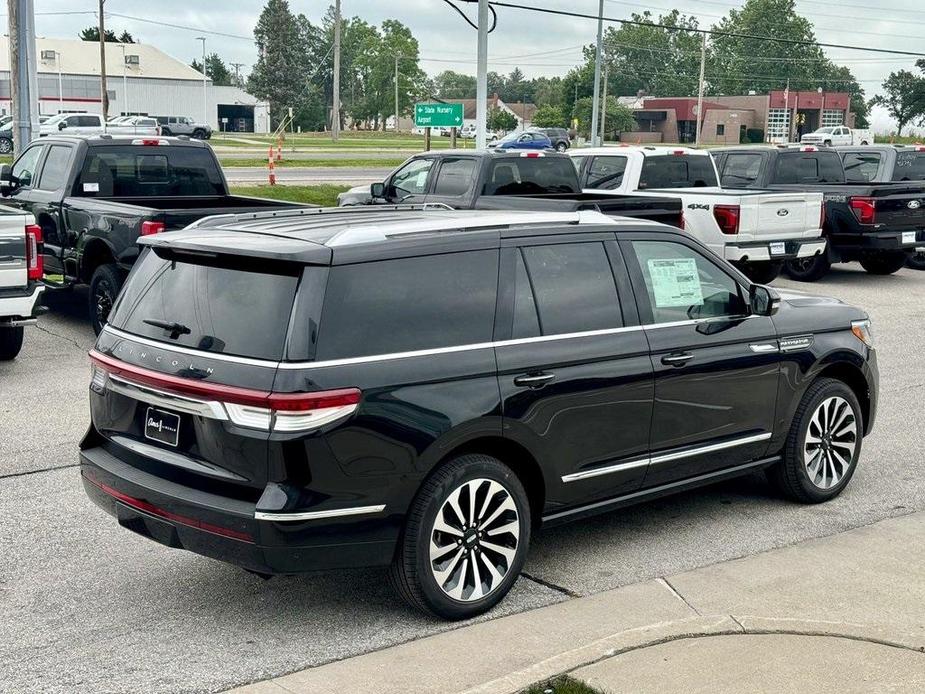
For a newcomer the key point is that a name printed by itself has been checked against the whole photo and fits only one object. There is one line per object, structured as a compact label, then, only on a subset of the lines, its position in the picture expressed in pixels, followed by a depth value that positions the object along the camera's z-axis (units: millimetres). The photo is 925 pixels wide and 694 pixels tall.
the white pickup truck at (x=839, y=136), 65812
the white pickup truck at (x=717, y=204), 15680
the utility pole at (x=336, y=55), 65062
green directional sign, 36156
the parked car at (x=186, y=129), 61356
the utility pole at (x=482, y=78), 25703
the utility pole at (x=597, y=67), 37688
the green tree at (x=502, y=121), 109750
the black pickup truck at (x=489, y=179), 15091
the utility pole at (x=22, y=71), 19453
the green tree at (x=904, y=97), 122812
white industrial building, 92812
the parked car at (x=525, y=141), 57938
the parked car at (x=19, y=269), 10297
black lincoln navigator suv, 4801
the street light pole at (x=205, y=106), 99312
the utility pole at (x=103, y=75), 65638
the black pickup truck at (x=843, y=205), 17578
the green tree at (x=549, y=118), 95125
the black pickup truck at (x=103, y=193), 11656
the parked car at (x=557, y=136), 67806
